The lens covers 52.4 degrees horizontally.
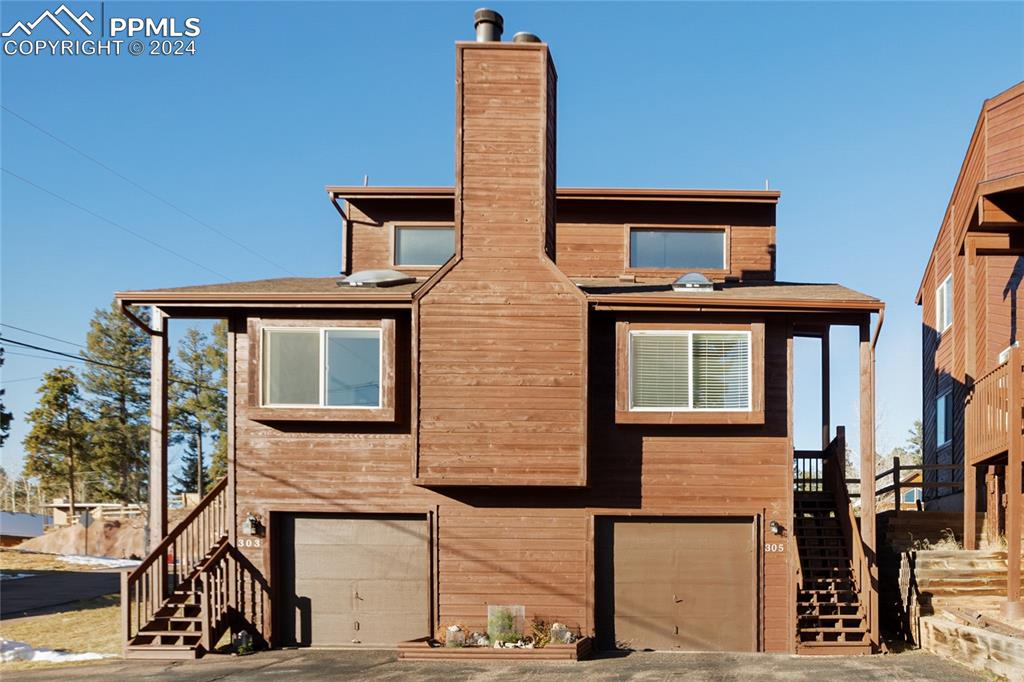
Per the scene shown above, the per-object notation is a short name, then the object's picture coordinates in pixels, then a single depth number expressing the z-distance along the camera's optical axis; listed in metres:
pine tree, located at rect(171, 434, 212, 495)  65.50
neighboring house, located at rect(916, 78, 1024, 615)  14.99
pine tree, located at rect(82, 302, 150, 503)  58.09
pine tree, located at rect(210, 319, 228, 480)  57.53
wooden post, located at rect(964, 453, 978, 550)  16.45
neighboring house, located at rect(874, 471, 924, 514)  35.06
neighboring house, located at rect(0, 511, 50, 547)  51.02
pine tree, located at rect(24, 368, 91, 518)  53.69
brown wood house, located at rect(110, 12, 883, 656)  15.50
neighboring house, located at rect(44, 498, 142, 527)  48.66
